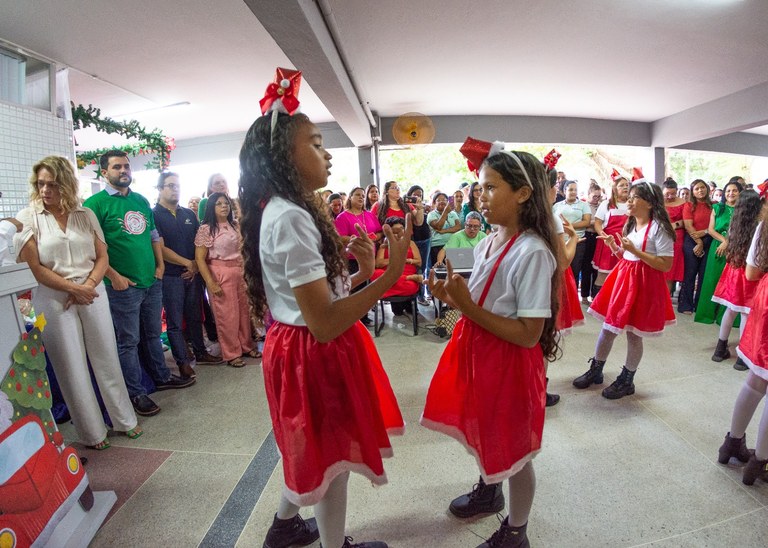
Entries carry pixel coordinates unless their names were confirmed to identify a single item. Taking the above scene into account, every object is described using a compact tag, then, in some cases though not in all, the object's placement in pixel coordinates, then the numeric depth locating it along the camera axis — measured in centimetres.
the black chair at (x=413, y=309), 412
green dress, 407
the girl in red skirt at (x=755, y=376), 166
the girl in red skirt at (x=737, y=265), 308
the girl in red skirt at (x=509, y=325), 115
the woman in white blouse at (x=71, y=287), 201
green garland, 436
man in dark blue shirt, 319
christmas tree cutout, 130
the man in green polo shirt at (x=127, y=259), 249
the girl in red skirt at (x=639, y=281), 237
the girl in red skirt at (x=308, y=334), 99
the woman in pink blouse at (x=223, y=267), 335
